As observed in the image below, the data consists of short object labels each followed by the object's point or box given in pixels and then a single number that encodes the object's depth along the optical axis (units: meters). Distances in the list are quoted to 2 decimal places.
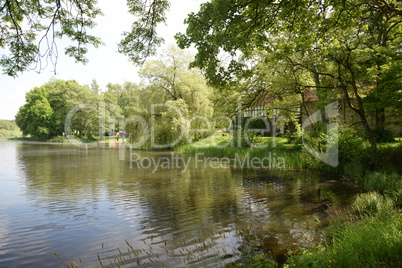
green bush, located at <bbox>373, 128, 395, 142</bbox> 16.59
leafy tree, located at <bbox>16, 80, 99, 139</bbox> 59.67
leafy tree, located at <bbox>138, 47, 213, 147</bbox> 30.19
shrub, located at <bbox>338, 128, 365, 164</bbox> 13.72
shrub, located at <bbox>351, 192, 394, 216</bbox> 7.26
